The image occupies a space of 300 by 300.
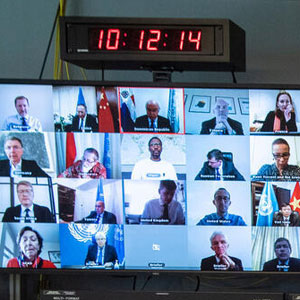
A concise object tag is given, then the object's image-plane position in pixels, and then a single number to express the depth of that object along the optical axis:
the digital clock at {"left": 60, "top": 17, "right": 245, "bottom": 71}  1.90
